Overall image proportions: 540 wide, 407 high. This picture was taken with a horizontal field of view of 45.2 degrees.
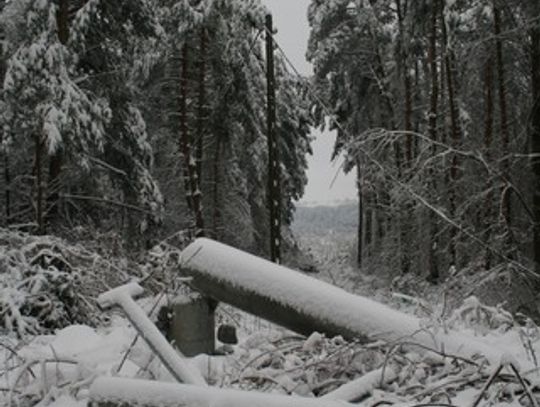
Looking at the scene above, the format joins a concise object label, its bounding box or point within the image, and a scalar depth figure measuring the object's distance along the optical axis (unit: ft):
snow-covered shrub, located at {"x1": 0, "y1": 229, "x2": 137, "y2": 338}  24.34
